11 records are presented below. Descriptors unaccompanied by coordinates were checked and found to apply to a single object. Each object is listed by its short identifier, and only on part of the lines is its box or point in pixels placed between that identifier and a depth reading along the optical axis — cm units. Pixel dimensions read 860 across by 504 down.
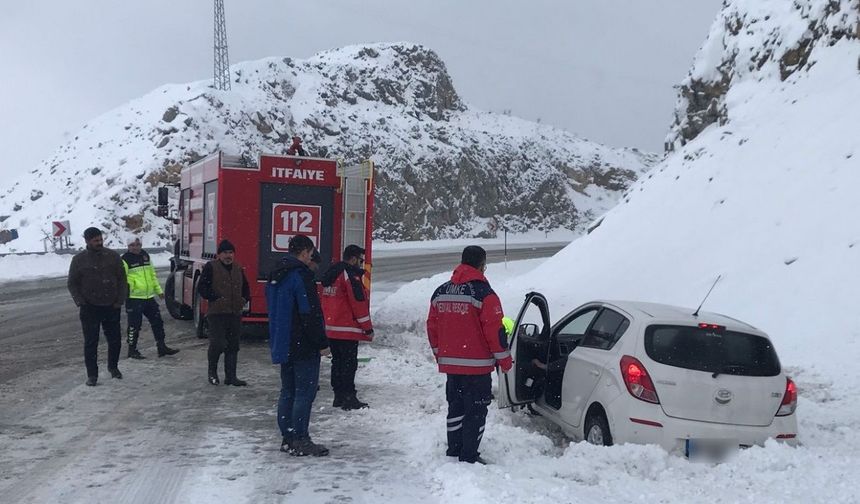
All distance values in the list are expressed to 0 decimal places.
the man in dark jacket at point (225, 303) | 900
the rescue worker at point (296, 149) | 1322
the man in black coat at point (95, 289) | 875
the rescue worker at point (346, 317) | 790
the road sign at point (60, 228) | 3189
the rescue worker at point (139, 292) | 1045
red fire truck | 1209
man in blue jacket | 609
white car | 561
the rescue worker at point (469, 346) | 574
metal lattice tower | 4544
